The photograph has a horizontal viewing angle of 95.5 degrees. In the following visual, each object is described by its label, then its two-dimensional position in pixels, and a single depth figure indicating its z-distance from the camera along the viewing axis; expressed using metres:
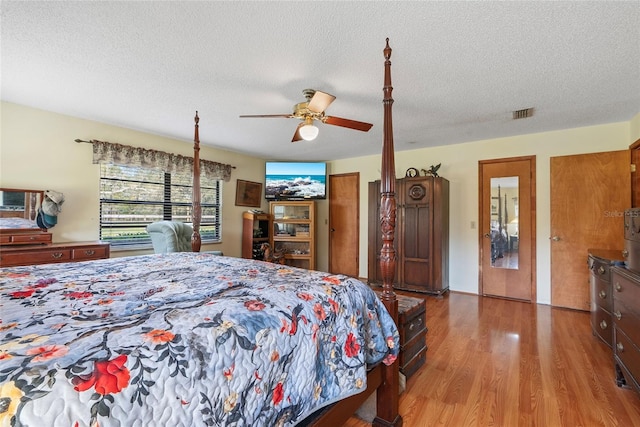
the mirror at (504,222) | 3.91
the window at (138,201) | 3.60
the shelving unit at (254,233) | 4.95
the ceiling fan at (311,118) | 2.41
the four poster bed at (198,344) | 0.61
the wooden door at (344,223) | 5.34
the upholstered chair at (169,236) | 3.40
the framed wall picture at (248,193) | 5.04
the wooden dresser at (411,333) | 1.95
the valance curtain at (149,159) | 3.42
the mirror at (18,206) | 2.78
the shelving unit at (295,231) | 5.24
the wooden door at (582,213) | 3.27
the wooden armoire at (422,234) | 4.04
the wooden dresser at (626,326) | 1.70
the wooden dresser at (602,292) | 2.38
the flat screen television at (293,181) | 5.36
